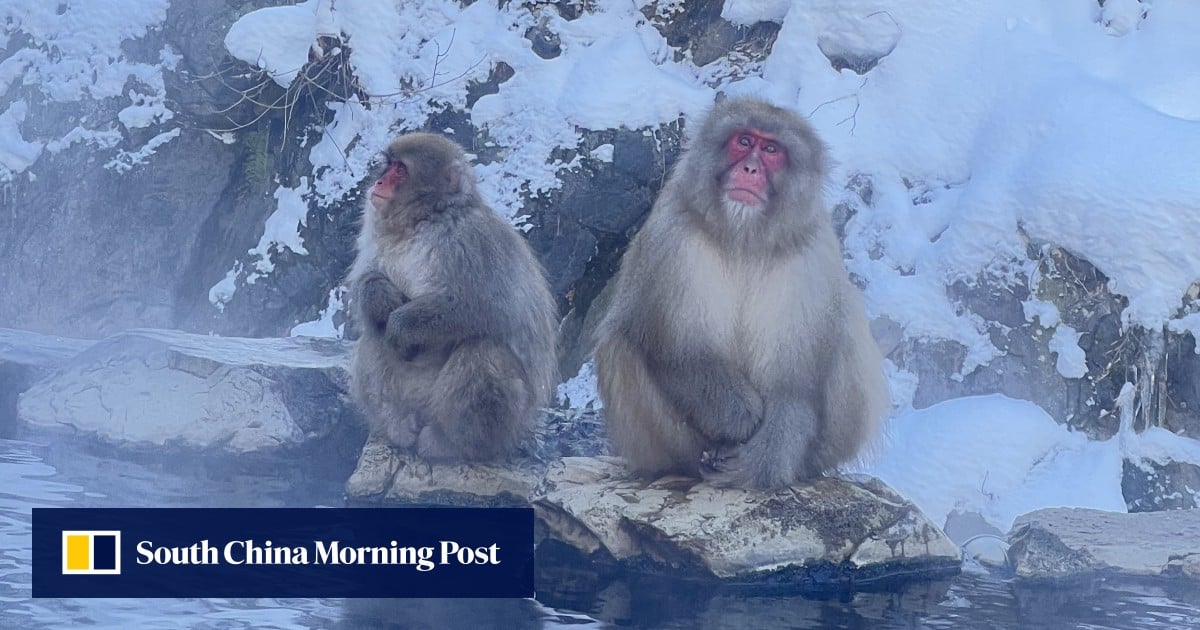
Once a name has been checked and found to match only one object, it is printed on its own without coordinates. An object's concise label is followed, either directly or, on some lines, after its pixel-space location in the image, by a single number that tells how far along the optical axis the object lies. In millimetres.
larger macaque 3697
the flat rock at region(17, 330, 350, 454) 4609
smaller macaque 4363
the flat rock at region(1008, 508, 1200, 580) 3762
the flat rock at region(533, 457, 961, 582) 3590
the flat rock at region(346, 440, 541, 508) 4336
